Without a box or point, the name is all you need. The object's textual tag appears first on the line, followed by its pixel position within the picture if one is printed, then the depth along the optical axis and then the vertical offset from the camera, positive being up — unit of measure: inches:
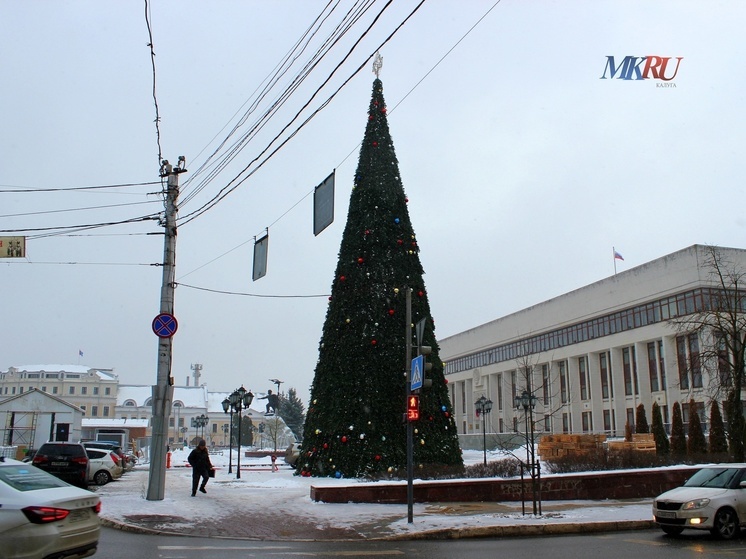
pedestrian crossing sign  586.6 +42.5
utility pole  722.2 +82.2
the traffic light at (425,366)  586.2 +47.2
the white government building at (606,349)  2117.4 +261.7
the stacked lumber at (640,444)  1286.4 -40.5
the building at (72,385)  4653.1 +261.5
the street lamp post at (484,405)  1726.1 +42.1
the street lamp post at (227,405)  1279.3 +34.9
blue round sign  729.0 +100.4
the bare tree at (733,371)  1011.3 +76.2
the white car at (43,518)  319.9 -43.6
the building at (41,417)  1879.9 +20.1
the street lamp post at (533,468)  597.3 -39.4
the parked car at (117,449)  1473.4 -56.1
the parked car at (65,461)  915.4 -47.8
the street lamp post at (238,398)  1221.0 +44.1
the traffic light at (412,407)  586.2 +12.6
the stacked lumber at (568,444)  1292.9 -43.1
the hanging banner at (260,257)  731.7 +171.3
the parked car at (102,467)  1071.6 -64.7
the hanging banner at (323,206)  603.2 +187.0
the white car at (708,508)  529.7 -65.2
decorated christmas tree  889.5 +94.8
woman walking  787.4 -44.7
